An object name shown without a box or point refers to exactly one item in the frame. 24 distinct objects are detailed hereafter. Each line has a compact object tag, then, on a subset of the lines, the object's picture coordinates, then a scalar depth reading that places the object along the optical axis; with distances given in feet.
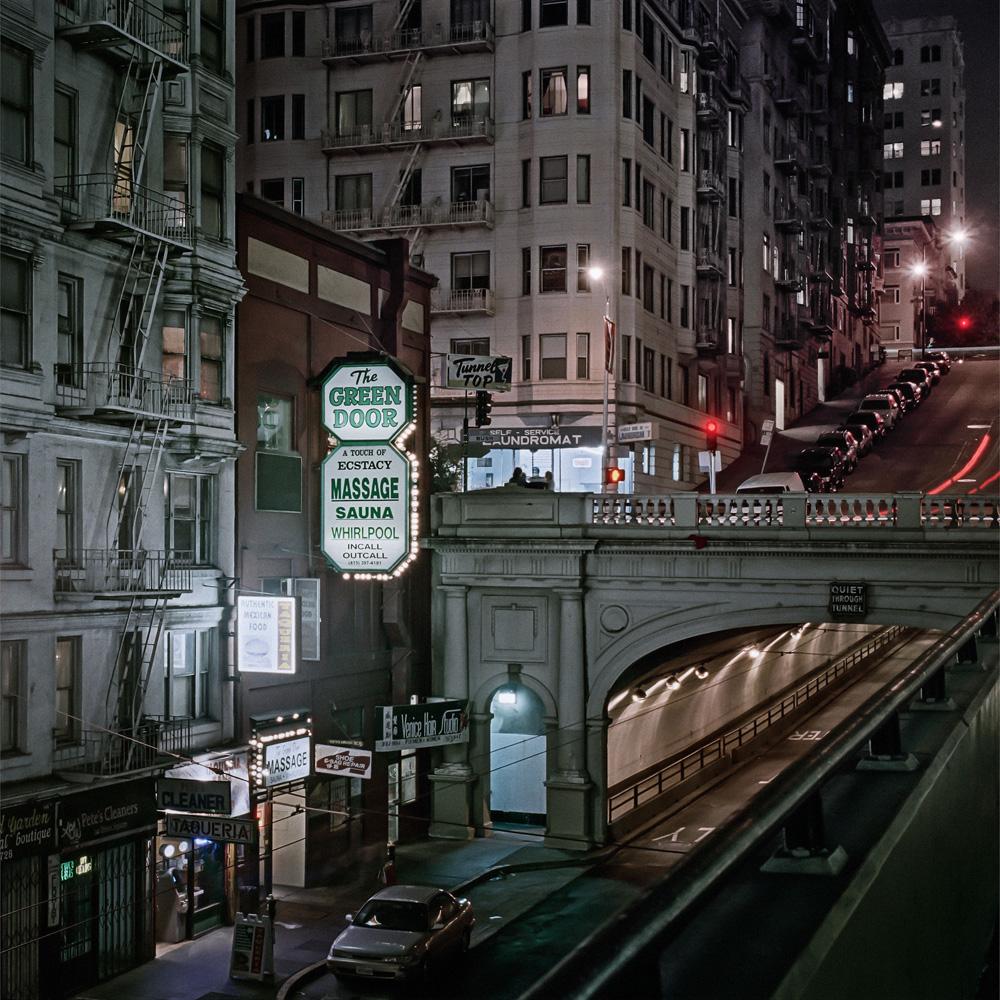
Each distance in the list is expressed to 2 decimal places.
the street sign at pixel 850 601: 111.14
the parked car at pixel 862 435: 232.12
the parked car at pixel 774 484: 156.87
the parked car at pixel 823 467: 198.68
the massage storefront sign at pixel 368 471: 109.70
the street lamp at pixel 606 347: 138.62
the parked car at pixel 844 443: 217.15
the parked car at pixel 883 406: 256.32
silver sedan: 78.84
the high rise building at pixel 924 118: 568.82
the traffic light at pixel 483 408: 125.08
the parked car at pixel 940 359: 335.26
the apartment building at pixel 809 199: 269.44
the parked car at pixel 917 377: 295.89
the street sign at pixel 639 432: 143.64
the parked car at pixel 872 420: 241.96
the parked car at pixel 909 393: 279.90
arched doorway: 126.21
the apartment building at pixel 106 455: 80.59
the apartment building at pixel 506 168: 181.98
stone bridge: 110.11
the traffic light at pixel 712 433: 156.76
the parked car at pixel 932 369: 315.17
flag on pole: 141.79
